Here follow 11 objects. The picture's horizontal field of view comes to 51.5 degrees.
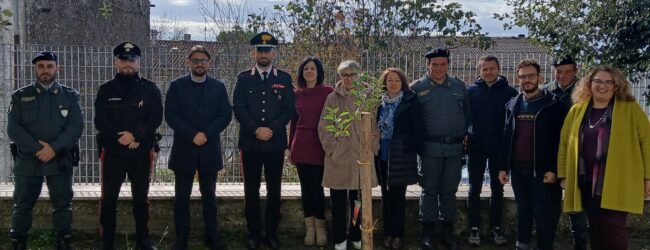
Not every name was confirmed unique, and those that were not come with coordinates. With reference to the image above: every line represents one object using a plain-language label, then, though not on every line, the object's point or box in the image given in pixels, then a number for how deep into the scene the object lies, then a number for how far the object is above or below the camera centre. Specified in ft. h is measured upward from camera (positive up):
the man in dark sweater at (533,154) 18.79 -1.31
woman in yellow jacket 16.51 -1.20
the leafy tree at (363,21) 30.81 +3.96
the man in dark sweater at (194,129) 19.92 -0.71
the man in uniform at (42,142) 19.26 -1.12
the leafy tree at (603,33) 21.36 +2.57
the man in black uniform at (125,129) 19.56 -0.73
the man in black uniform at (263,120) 20.33 -0.45
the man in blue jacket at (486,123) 20.93 -0.49
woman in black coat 20.07 -0.77
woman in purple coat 20.59 -0.83
